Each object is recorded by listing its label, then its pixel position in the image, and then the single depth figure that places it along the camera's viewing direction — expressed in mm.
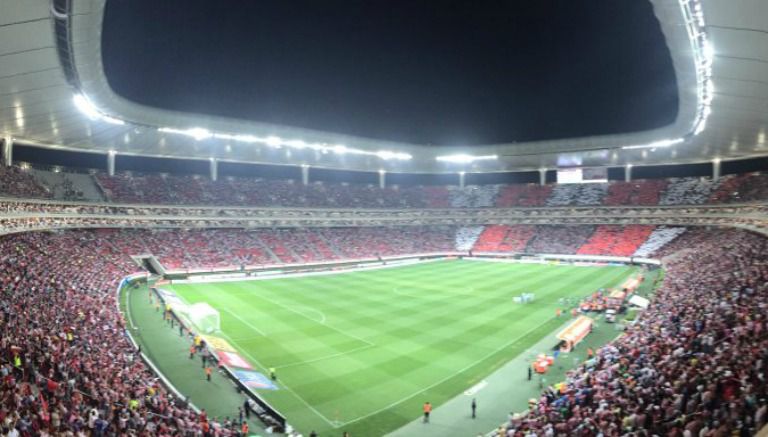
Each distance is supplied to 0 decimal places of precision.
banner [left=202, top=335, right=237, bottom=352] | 25306
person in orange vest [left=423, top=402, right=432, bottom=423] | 17938
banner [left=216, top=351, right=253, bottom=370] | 22766
